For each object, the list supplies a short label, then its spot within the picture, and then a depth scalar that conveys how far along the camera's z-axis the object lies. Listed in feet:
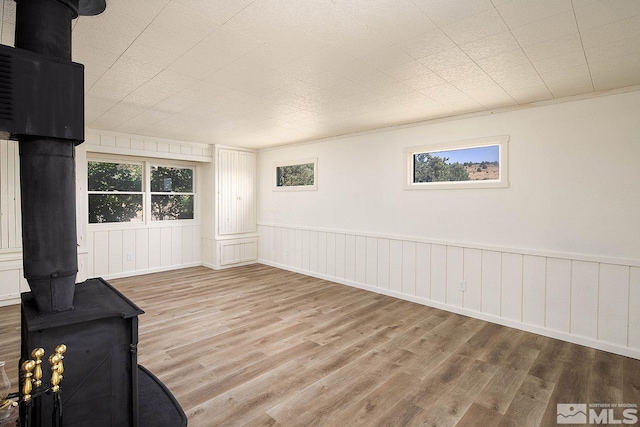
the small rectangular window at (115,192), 17.83
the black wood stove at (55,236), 4.56
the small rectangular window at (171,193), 20.17
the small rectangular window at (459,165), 12.43
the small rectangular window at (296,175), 19.43
